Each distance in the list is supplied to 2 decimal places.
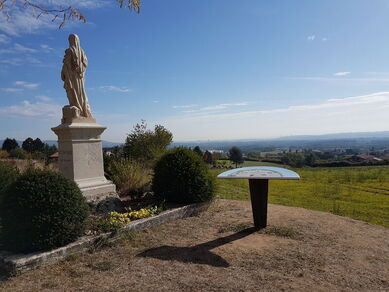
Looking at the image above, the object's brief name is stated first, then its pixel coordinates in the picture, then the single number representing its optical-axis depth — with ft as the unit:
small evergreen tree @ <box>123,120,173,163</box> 54.29
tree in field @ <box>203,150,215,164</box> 108.55
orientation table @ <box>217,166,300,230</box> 19.30
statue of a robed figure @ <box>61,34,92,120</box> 25.00
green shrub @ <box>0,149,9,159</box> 66.40
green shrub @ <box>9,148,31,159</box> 75.87
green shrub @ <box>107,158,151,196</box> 31.86
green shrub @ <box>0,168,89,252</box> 14.20
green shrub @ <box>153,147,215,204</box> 24.86
